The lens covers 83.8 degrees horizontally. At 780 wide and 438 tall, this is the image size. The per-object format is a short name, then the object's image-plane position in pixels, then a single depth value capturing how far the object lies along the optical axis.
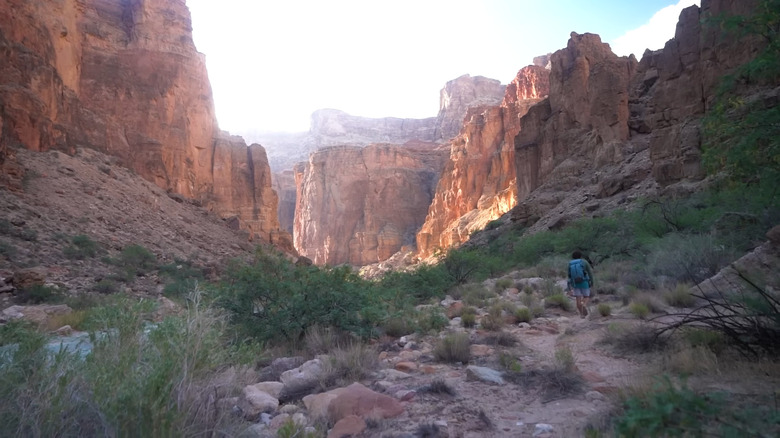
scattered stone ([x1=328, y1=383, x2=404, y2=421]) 3.49
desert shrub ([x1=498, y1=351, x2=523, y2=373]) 4.62
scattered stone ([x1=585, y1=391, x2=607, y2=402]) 3.61
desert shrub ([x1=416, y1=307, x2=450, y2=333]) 7.18
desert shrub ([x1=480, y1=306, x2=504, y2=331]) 7.13
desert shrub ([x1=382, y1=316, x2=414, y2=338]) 7.16
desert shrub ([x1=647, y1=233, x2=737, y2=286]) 8.58
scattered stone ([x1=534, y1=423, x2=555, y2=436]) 3.15
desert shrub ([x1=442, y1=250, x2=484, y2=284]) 16.95
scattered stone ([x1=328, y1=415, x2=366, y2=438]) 3.19
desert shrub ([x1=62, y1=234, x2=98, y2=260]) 15.73
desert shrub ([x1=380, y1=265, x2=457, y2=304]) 14.08
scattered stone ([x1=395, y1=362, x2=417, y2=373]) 5.00
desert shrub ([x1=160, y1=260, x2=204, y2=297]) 14.58
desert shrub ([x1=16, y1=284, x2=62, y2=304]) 10.94
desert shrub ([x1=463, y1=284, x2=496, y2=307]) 10.43
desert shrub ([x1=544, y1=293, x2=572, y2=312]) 9.12
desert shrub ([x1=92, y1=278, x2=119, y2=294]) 13.46
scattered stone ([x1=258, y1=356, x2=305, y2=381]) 4.91
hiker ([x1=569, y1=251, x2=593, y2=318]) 8.34
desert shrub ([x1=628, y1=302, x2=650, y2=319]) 6.57
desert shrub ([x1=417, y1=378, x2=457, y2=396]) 4.09
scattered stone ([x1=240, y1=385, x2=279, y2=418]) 3.63
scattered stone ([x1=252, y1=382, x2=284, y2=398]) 4.21
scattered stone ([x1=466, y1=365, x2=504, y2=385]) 4.40
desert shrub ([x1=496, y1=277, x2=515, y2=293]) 13.07
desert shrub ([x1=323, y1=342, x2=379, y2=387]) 4.50
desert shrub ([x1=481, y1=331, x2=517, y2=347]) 5.97
